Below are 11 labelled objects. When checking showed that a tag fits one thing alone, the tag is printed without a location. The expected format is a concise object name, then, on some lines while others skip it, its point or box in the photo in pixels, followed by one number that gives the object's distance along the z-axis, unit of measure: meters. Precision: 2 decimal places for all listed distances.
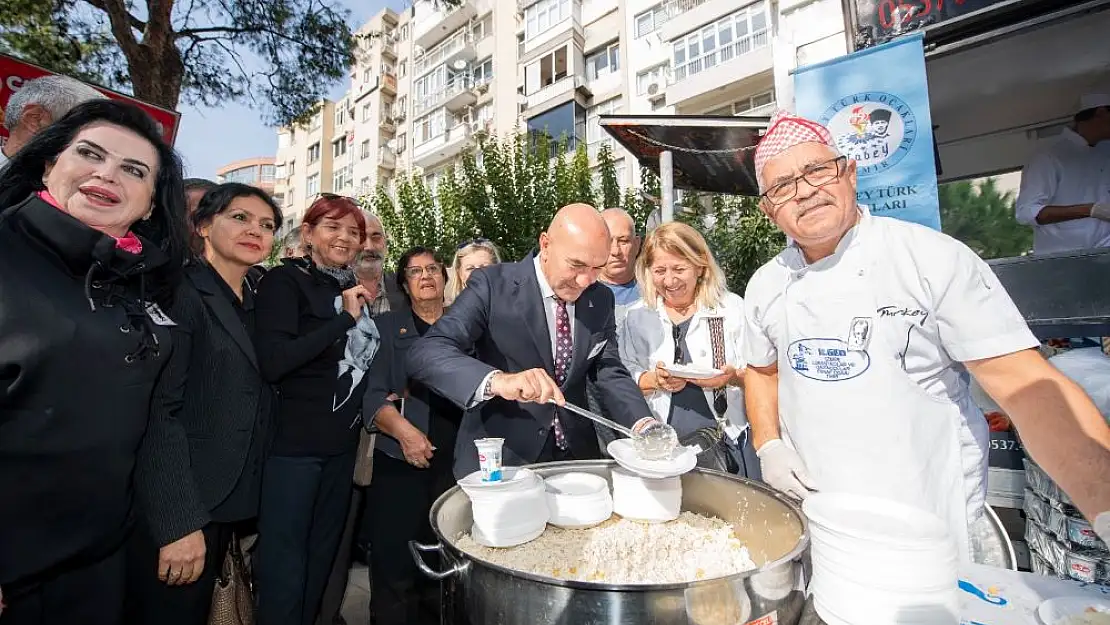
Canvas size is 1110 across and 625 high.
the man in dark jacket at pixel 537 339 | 2.01
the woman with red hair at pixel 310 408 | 2.16
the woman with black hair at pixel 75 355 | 1.24
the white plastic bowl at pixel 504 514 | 1.47
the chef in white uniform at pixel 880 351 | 1.26
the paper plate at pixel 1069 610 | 0.90
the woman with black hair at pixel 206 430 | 1.65
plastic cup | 1.50
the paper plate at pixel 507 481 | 1.45
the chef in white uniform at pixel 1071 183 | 3.39
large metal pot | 0.99
